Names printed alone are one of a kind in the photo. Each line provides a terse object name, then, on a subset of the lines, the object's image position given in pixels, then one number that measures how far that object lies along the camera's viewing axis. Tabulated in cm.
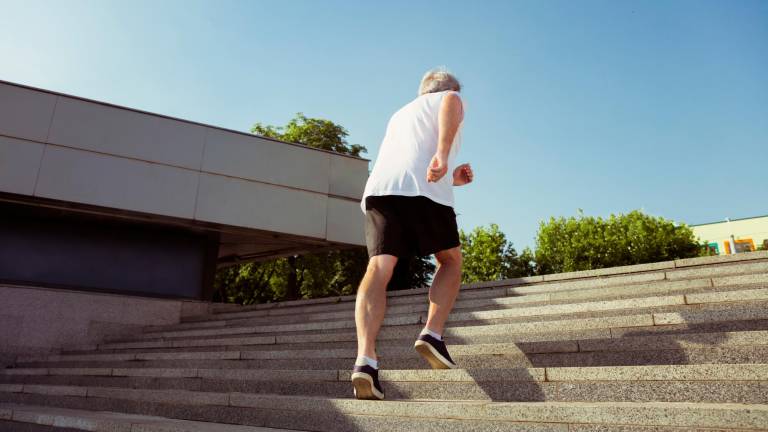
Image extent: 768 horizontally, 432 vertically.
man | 271
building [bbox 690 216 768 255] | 4828
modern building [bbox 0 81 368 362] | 945
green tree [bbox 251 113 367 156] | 2373
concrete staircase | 227
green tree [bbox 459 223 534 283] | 3312
